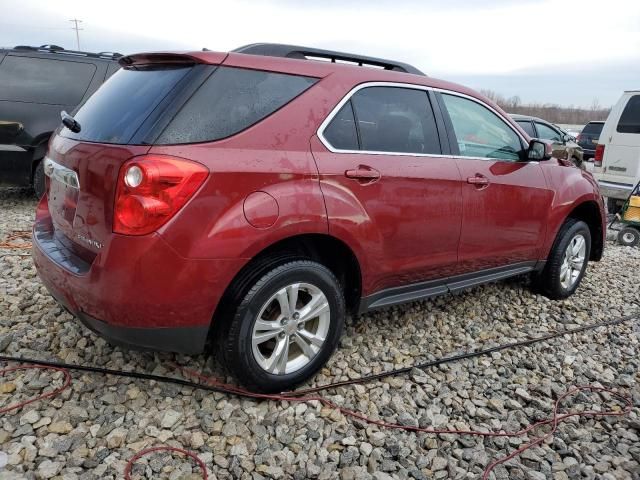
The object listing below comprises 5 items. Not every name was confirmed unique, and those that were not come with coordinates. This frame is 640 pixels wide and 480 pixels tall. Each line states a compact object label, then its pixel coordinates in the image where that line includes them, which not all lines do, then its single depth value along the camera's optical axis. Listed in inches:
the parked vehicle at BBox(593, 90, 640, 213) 331.3
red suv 90.1
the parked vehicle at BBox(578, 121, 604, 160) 666.8
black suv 246.7
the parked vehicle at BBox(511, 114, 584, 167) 455.5
